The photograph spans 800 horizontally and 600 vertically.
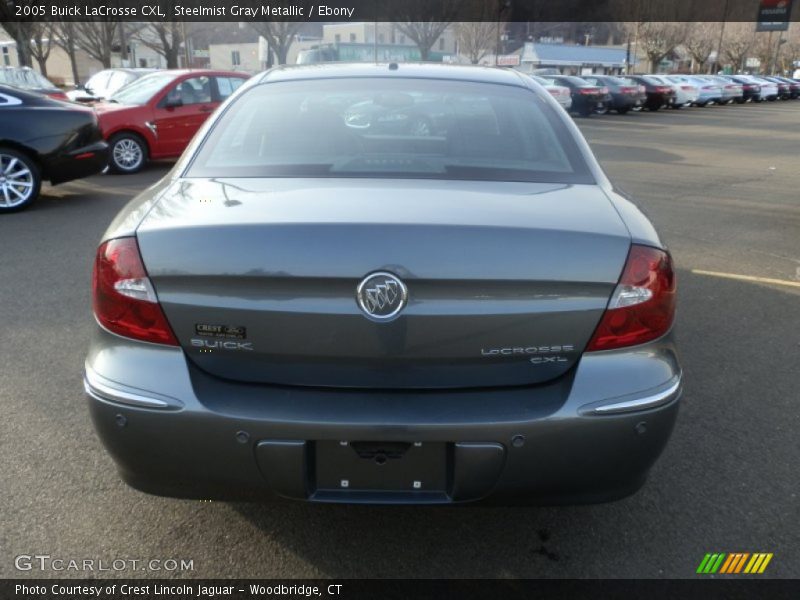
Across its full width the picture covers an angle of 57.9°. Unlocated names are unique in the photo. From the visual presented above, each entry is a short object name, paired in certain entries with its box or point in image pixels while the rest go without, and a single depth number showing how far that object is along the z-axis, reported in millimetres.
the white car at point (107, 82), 14906
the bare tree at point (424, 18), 46406
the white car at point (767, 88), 47000
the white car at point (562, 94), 26828
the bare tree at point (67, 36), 40344
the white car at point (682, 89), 35750
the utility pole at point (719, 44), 66519
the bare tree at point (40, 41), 36928
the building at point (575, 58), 70688
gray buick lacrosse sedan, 2002
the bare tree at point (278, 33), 48312
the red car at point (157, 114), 10805
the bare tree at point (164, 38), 45344
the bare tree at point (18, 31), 26250
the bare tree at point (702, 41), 69125
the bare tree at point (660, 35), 64188
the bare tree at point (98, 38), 41438
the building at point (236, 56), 80812
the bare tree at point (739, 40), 73250
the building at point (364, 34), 77062
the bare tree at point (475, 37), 59406
